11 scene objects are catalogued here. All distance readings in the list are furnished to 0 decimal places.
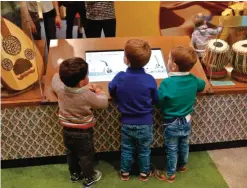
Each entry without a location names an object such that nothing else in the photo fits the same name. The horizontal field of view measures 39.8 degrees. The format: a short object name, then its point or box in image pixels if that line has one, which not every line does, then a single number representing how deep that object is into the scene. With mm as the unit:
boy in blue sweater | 1939
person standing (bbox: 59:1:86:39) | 3329
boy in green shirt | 2002
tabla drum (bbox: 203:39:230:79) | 2334
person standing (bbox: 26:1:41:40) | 2421
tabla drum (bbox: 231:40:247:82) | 2303
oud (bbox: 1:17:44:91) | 2117
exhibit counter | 2184
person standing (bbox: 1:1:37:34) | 2146
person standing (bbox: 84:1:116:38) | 2836
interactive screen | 2303
